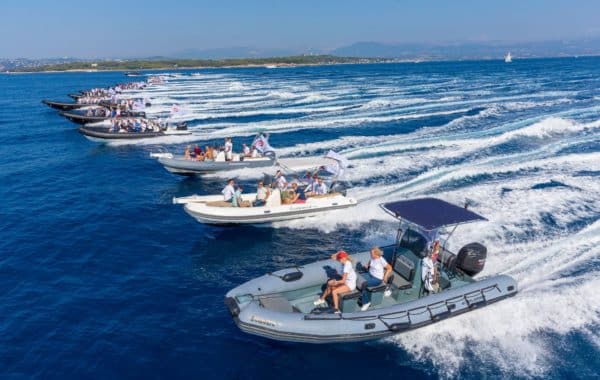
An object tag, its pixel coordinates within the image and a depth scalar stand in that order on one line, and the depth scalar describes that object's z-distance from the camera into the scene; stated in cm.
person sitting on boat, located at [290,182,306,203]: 1961
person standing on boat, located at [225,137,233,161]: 2706
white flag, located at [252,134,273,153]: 2736
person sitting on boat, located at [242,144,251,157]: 2783
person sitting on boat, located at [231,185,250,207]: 1891
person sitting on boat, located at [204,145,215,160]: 2694
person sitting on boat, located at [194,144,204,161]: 2667
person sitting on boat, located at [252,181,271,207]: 1928
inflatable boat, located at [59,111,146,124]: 4648
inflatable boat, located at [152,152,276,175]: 2619
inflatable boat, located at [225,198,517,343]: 1105
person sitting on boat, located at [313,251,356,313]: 1141
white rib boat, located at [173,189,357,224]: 1850
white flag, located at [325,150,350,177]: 2131
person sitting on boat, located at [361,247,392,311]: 1189
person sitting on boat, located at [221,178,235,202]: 1923
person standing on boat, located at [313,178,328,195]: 2066
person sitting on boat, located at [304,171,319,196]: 2092
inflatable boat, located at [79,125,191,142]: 3672
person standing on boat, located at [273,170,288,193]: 2020
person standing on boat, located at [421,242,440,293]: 1200
